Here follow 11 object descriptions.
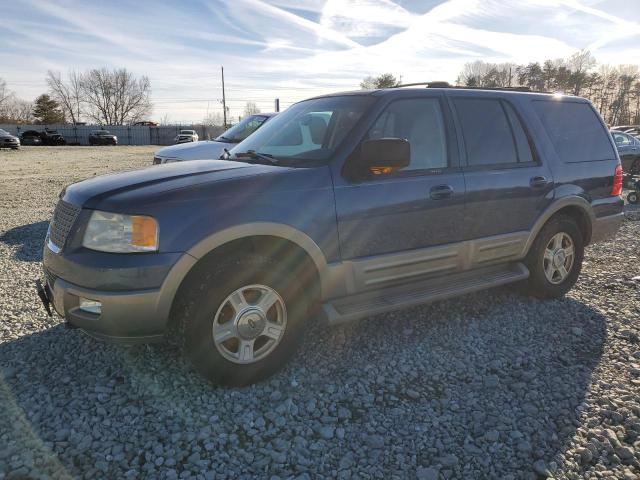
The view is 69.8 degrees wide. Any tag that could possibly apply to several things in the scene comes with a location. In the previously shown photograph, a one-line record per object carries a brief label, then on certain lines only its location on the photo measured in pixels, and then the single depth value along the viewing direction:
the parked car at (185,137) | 39.79
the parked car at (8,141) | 30.20
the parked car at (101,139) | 47.34
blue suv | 2.62
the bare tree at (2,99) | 85.56
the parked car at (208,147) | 7.43
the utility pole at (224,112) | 64.75
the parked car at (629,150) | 14.15
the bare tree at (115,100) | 94.62
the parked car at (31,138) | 42.16
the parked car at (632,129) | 21.03
